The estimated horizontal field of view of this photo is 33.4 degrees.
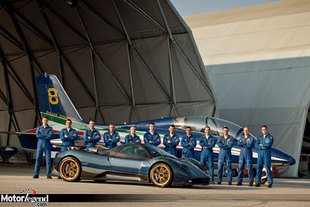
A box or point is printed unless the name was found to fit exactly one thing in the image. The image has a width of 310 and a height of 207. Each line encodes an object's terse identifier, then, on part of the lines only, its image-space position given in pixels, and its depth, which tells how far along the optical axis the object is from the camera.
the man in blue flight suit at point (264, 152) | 16.66
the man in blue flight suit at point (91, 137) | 17.61
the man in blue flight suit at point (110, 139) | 18.02
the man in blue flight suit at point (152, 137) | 18.36
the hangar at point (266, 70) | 28.20
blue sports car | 13.85
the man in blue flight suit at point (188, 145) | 18.33
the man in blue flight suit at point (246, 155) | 16.91
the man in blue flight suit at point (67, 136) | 17.44
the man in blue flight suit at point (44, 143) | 16.70
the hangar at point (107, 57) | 24.89
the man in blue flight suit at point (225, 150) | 17.50
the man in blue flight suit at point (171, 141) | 18.41
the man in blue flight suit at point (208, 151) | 17.95
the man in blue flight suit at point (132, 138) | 18.12
